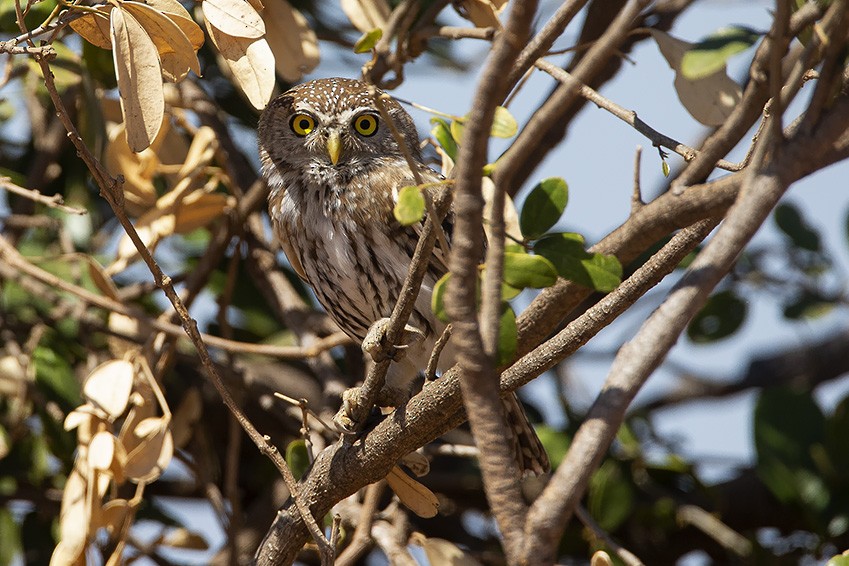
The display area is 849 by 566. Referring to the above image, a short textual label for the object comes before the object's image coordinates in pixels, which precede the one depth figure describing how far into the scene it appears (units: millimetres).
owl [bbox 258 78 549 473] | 5738
